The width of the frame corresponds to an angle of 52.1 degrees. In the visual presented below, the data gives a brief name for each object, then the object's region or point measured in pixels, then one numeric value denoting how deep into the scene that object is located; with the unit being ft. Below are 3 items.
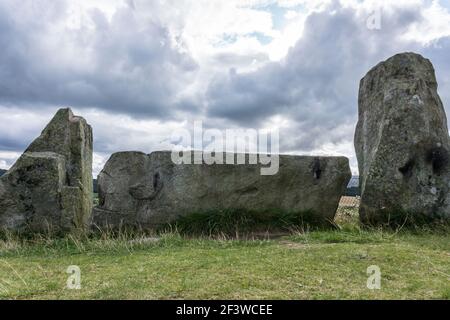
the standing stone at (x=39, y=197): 36.70
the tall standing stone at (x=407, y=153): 36.88
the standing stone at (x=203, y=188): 37.68
